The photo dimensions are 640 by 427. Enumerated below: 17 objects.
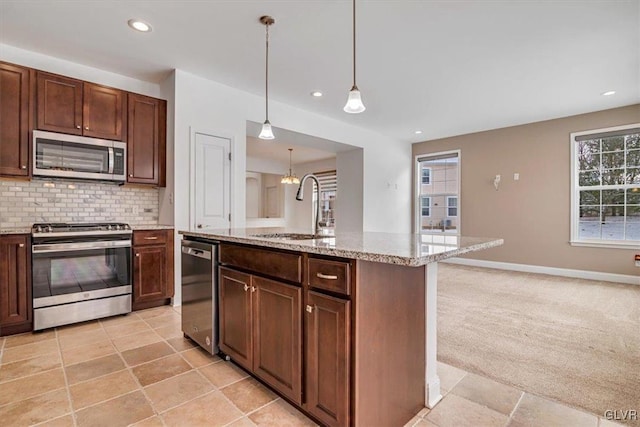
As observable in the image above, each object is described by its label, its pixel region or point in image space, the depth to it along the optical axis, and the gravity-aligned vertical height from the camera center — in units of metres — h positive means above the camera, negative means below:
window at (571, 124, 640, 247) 4.54 +0.43
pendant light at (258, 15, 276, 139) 2.56 +1.58
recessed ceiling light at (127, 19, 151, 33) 2.58 +1.61
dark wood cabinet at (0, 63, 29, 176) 2.72 +0.84
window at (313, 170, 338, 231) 8.67 +0.63
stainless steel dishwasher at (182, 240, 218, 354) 2.13 -0.58
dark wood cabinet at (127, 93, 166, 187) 3.38 +0.83
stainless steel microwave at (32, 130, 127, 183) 2.89 +0.56
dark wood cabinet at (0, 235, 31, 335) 2.54 -0.58
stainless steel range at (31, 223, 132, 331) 2.68 -0.55
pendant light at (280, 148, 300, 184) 7.79 +0.87
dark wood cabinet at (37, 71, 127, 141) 2.92 +1.06
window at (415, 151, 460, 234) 6.47 +0.47
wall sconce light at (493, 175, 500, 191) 5.75 +0.62
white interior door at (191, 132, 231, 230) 3.58 +0.39
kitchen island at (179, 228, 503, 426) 1.28 -0.52
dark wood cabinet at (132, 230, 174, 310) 3.17 -0.58
